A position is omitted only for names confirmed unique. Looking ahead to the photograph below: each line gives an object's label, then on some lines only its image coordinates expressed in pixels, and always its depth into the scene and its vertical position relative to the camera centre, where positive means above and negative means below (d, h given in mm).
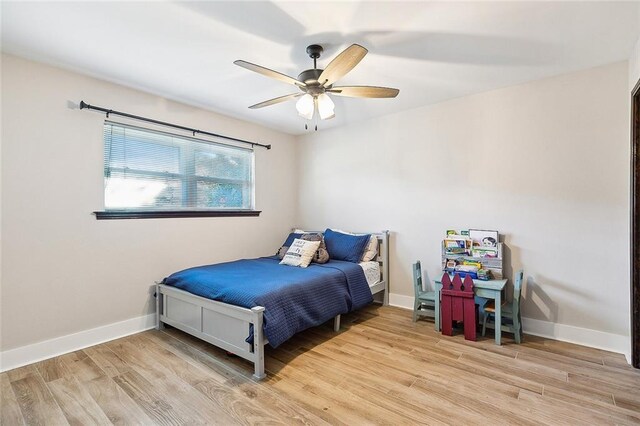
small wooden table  2666 -718
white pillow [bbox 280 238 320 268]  3434 -483
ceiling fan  1907 +932
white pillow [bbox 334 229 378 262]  3738 -477
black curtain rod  2712 +936
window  2941 +443
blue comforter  2340 -668
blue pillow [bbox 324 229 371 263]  3699 -423
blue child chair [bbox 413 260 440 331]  3238 -926
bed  2227 -837
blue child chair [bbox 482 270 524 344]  2707 -928
